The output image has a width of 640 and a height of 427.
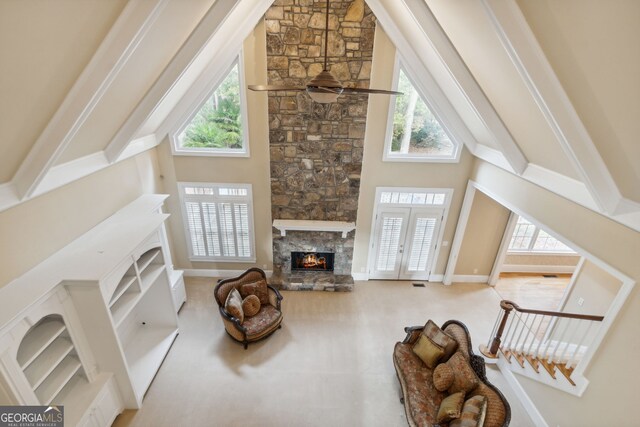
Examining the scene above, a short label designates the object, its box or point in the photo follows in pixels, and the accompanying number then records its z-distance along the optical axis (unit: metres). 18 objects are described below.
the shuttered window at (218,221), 6.66
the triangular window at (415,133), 6.06
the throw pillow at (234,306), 5.34
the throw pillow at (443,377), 4.30
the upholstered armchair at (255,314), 5.33
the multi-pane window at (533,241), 8.08
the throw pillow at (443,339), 4.64
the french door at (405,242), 6.91
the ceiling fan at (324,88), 2.99
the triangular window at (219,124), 5.93
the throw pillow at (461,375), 4.11
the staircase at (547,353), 3.91
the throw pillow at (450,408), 3.77
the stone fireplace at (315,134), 5.30
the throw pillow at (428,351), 4.65
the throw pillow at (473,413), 3.52
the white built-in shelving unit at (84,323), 2.96
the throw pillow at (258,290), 5.90
